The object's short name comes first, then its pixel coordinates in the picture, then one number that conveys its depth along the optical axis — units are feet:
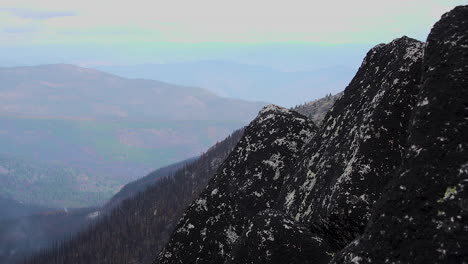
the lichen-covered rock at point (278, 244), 44.70
